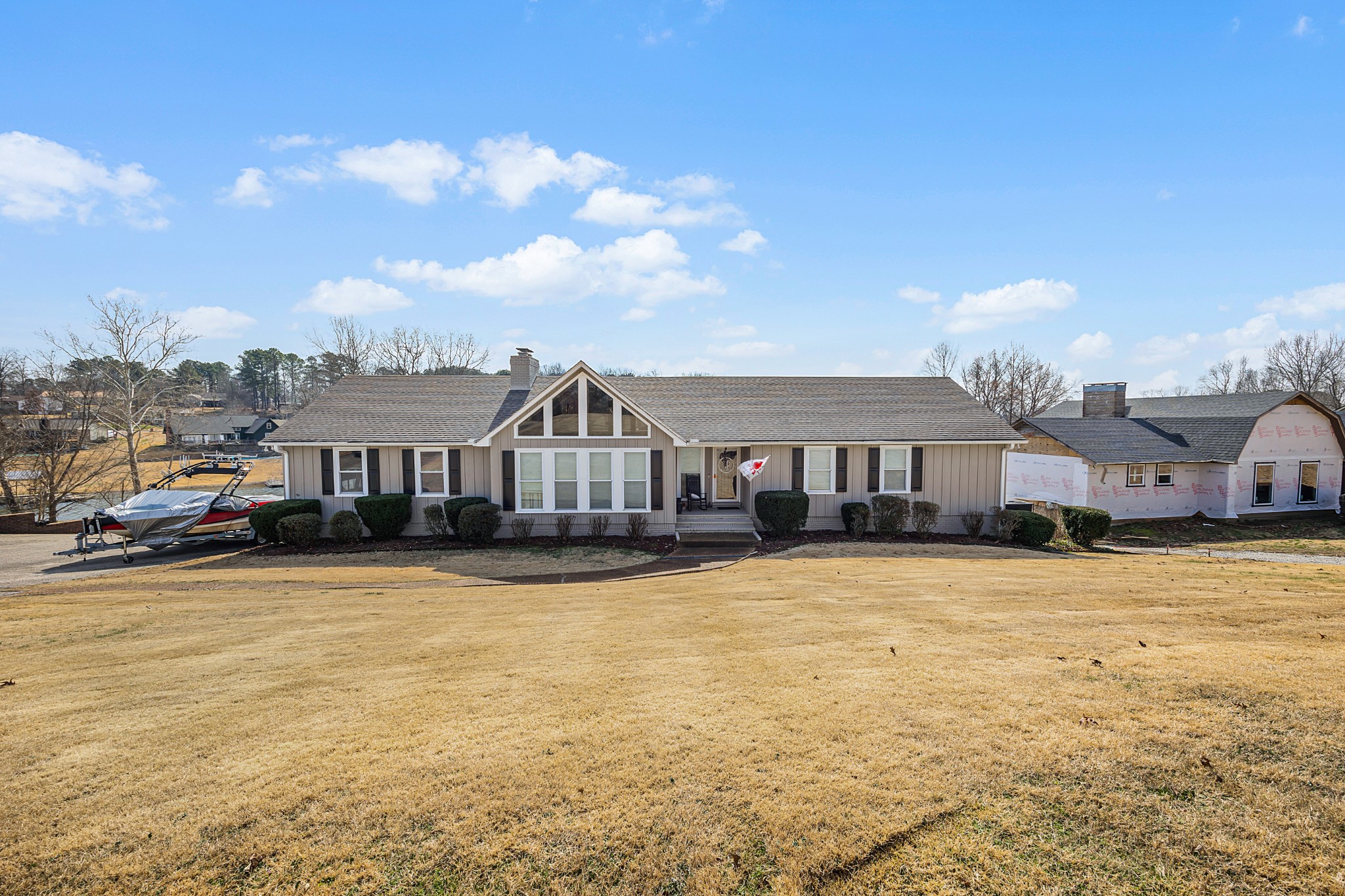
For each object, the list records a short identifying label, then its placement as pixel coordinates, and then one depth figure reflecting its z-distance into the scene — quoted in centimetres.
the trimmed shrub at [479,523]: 1702
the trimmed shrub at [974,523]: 1903
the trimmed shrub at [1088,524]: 1883
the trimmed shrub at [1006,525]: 1856
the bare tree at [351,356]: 4934
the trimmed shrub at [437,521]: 1775
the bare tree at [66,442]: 2509
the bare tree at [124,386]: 3219
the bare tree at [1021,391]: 5941
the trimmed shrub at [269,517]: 1722
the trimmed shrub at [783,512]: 1803
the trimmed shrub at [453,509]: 1750
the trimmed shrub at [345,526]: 1744
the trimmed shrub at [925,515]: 1858
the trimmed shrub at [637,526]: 1756
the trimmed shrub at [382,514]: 1772
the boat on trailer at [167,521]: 1605
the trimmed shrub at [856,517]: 1823
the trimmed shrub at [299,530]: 1694
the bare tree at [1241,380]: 7594
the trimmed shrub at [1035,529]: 1830
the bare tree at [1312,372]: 5538
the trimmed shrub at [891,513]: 1841
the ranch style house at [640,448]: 1781
